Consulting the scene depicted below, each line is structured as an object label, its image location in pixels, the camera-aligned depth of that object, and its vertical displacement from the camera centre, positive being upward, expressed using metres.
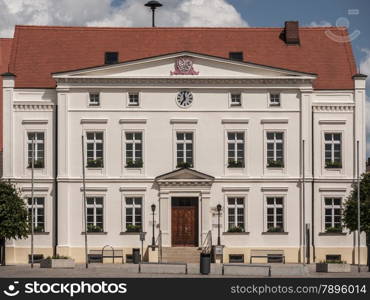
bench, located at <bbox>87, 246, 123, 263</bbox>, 75.50 -6.69
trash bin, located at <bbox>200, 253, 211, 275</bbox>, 63.44 -6.12
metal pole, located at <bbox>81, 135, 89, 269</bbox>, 75.27 -2.25
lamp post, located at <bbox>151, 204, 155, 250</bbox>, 75.42 -5.77
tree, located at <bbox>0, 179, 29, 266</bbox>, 72.38 -4.28
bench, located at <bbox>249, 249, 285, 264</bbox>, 75.81 -6.75
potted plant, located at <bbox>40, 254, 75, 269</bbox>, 68.94 -6.52
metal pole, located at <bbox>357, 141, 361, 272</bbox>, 70.56 -3.97
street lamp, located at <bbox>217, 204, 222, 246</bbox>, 75.62 -5.19
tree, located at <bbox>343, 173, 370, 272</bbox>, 72.50 -4.06
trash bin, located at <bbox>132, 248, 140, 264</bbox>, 73.88 -6.68
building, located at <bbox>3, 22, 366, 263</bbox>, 76.06 -1.20
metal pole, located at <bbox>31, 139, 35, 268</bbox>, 73.74 -2.63
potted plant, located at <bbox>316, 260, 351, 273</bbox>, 66.81 -6.56
